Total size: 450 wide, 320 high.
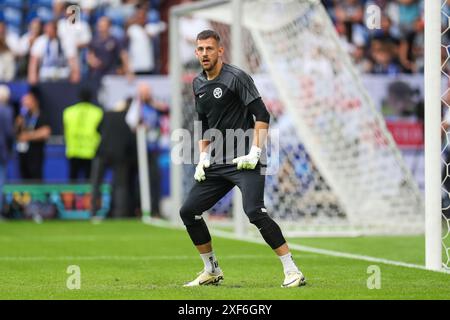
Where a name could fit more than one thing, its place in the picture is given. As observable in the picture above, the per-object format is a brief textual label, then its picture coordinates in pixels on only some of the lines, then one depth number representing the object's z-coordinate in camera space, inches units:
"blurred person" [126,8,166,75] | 928.9
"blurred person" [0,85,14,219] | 815.7
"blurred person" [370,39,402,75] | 936.9
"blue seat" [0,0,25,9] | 970.7
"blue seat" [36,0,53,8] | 974.0
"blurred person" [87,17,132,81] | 915.4
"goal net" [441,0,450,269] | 743.1
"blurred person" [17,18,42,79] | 910.4
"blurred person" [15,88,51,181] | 853.8
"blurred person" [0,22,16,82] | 905.5
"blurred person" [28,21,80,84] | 904.9
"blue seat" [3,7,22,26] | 959.6
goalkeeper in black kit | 352.2
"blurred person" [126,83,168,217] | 861.2
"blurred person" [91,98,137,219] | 832.9
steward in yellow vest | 848.9
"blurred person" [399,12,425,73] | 947.3
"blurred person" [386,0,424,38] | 997.8
